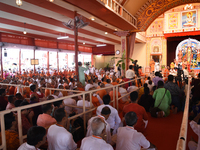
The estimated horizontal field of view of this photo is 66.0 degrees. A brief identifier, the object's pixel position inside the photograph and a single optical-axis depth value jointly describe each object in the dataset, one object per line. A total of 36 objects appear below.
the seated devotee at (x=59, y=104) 2.72
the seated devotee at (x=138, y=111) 2.65
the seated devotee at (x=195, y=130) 2.07
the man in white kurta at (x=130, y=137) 1.78
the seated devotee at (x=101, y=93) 4.06
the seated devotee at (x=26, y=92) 4.40
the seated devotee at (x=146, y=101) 4.04
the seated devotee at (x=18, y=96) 3.37
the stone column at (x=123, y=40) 8.71
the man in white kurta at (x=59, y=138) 1.83
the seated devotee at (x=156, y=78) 5.55
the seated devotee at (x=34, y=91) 3.94
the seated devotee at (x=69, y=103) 3.31
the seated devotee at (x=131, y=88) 4.87
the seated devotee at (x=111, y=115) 2.72
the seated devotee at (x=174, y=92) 4.10
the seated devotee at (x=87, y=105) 3.01
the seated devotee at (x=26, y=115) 2.38
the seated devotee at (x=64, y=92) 4.18
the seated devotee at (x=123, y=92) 4.39
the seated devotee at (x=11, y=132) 1.91
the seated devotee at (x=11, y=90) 5.18
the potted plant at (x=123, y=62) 8.53
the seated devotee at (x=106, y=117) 2.29
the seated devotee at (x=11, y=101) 3.19
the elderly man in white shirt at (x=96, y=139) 1.52
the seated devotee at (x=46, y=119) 2.30
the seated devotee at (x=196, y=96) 4.02
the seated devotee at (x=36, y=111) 2.80
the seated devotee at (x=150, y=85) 5.12
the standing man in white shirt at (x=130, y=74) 6.17
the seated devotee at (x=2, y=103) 3.61
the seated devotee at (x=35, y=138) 1.56
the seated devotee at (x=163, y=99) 3.66
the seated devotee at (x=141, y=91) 4.92
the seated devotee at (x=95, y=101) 3.39
